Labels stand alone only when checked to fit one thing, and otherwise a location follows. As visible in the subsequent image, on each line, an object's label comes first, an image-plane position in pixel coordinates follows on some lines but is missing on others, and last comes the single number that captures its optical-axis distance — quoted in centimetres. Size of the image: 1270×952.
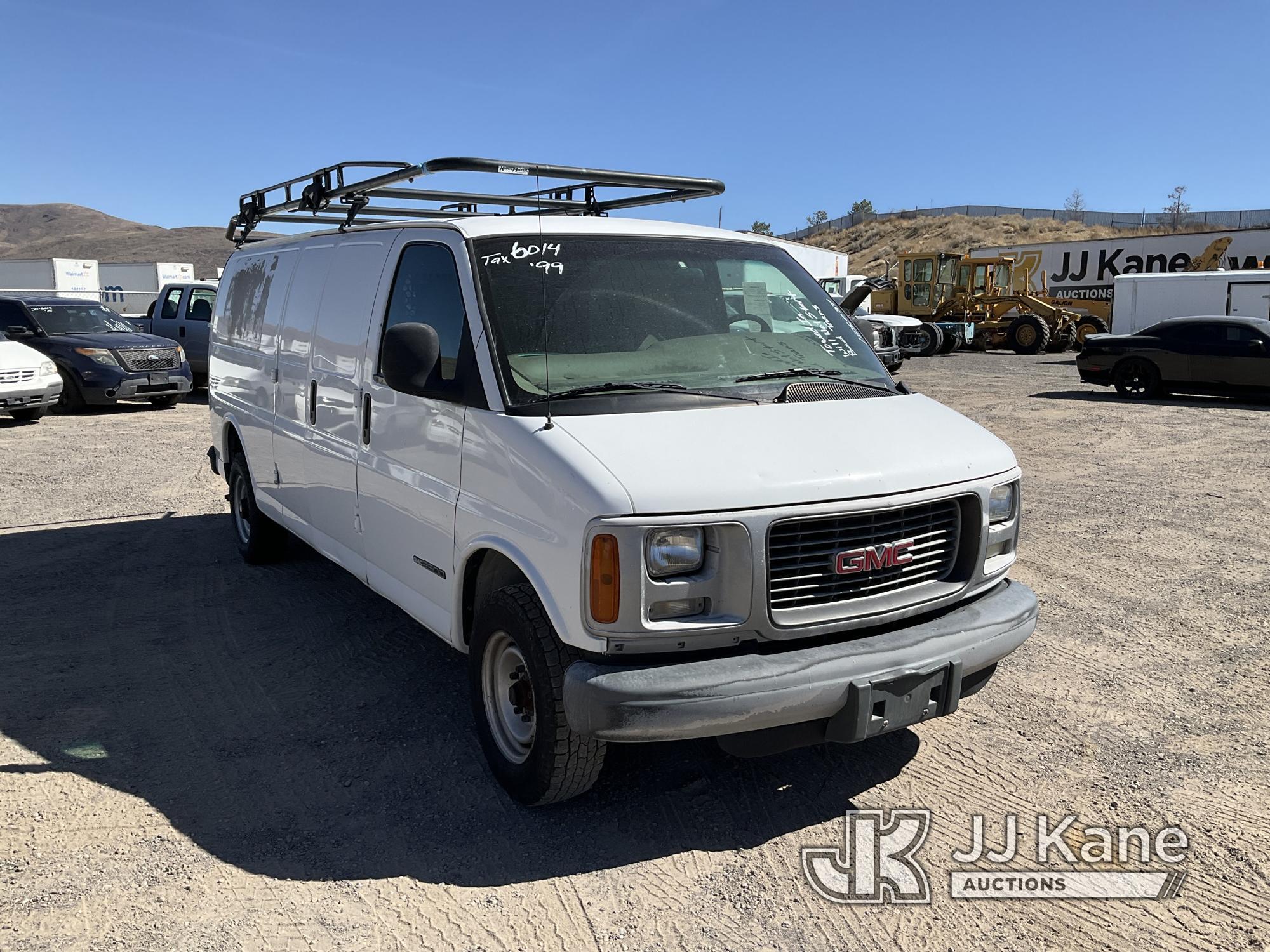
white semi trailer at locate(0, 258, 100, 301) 4147
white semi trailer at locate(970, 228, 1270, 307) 3878
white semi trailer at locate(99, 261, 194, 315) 4878
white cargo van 327
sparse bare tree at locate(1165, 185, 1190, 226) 8444
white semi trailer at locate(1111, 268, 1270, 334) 2766
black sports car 1762
